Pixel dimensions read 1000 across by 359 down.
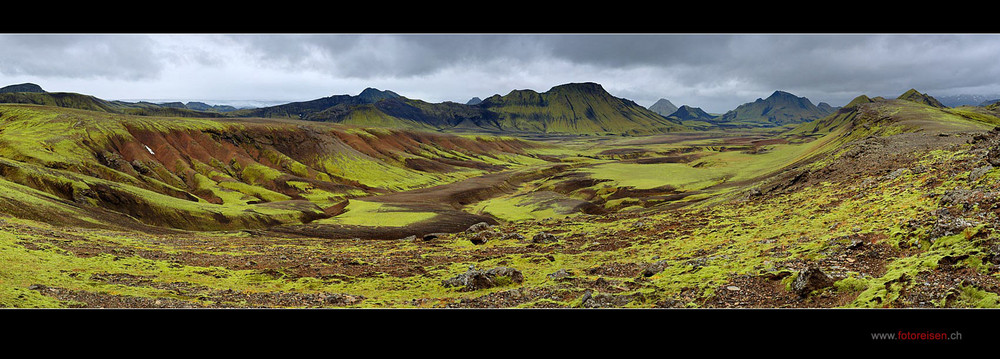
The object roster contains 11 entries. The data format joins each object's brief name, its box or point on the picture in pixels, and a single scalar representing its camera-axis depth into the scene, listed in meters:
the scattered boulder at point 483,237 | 42.45
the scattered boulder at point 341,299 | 20.42
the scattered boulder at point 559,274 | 21.93
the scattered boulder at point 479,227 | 54.03
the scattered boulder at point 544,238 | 39.49
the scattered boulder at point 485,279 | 22.58
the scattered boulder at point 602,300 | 15.98
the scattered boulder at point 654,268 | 20.48
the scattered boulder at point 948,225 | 12.85
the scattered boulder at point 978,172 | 19.04
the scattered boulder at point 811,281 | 12.31
